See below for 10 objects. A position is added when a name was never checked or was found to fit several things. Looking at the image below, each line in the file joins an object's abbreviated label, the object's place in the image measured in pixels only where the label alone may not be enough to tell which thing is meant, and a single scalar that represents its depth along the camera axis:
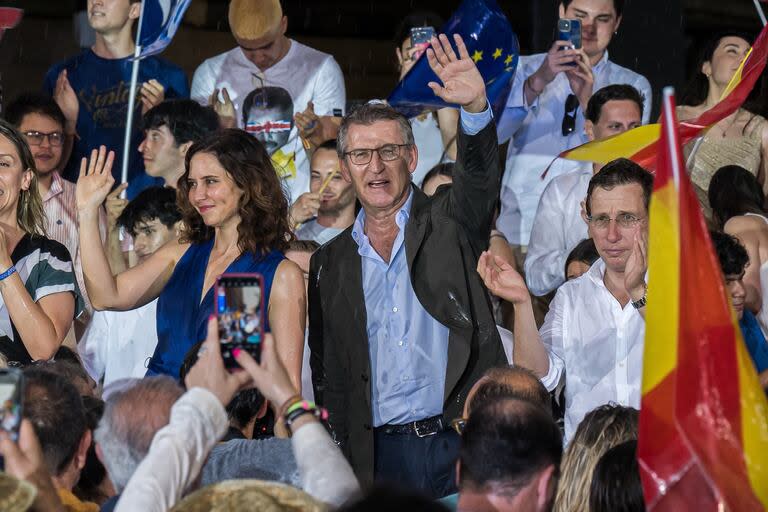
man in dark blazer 8.91
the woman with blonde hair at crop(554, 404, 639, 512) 6.84
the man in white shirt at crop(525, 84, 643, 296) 12.84
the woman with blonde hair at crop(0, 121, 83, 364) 9.78
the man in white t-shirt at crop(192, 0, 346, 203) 14.39
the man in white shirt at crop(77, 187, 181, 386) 11.57
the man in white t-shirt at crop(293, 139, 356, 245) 13.11
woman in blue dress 9.52
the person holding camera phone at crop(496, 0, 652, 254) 14.18
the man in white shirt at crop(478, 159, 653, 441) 9.30
